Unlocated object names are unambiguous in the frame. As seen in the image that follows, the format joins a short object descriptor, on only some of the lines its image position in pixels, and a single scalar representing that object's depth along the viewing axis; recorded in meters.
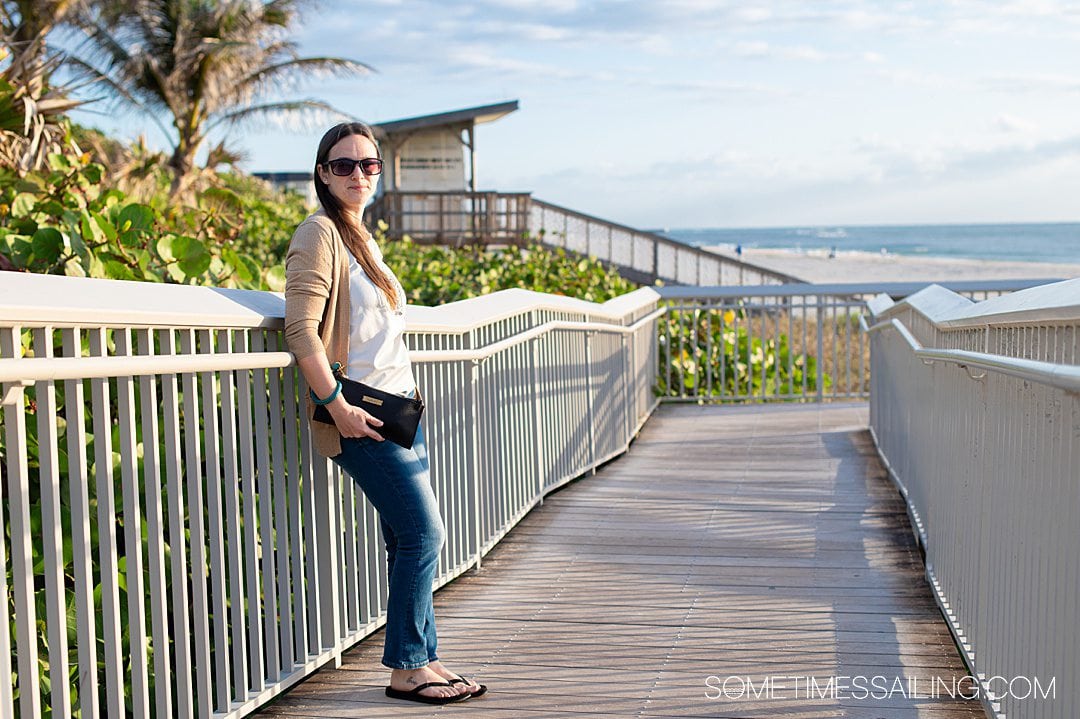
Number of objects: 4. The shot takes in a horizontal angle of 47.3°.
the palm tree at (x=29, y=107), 5.45
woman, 3.45
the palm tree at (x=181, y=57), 22.14
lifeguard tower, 25.91
